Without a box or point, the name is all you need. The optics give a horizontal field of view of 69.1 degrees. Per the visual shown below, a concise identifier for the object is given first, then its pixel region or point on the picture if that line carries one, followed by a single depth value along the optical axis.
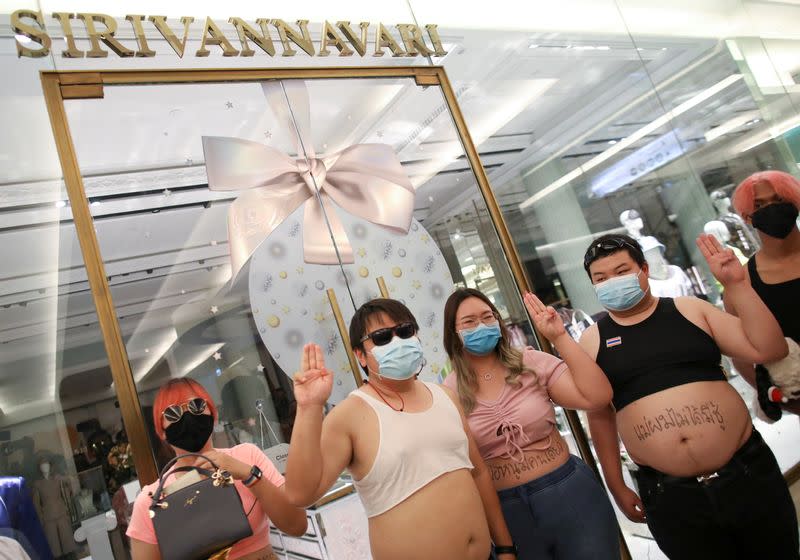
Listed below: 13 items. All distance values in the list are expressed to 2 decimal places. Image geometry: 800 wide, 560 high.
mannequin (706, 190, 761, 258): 4.45
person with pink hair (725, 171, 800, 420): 2.26
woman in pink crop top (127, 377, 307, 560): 1.68
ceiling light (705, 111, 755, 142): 4.86
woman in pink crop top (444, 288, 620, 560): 1.86
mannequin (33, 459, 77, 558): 1.99
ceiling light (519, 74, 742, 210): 4.25
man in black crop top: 1.82
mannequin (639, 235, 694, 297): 4.30
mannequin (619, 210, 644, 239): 4.43
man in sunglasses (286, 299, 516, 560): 1.55
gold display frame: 2.22
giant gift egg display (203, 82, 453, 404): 2.65
